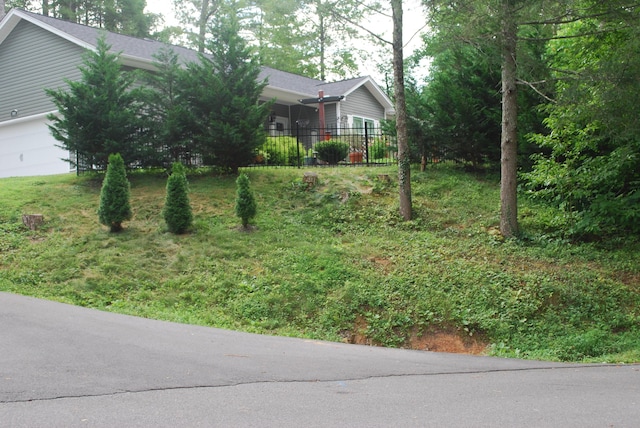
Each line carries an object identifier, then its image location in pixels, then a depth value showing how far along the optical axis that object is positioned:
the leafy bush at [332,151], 18.05
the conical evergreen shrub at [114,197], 11.16
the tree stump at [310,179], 14.34
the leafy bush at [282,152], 17.12
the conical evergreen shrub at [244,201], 11.49
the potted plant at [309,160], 17.95
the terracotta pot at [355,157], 18.95
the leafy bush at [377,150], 18.45
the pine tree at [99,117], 13.51
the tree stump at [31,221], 11.44
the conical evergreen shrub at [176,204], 11.32
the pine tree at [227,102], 13.80
